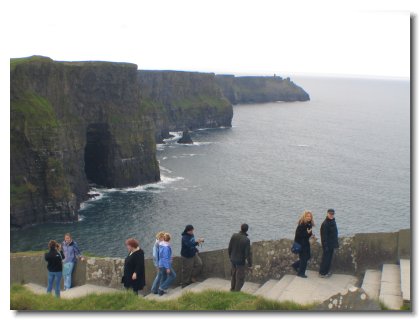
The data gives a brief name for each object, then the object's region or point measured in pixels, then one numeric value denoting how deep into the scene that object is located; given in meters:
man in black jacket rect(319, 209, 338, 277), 14.40
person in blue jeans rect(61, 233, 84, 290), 15.70
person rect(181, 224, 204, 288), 14.96
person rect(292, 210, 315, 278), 14.33
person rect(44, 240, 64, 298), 14.52
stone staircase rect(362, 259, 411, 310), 11.64
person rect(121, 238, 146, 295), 13.50
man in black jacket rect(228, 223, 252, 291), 13.78
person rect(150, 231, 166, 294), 14.35
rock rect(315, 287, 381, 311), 10.53
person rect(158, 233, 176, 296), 14.25
